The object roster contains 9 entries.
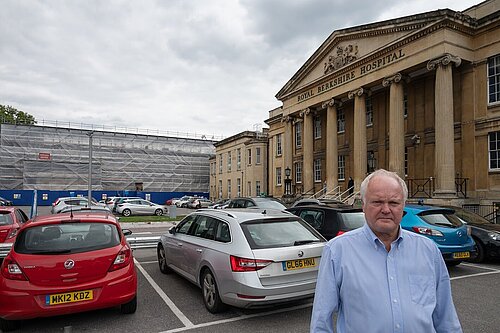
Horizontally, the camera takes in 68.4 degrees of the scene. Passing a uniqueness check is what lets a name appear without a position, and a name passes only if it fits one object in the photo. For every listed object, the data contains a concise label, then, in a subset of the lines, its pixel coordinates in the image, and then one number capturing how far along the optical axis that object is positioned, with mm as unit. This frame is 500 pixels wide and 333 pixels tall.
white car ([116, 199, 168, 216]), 28125
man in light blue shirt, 1962
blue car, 8180
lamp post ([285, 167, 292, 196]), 30634
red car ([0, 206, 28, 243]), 8288
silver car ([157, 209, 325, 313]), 5023
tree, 62597
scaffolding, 49562
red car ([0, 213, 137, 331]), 4684
